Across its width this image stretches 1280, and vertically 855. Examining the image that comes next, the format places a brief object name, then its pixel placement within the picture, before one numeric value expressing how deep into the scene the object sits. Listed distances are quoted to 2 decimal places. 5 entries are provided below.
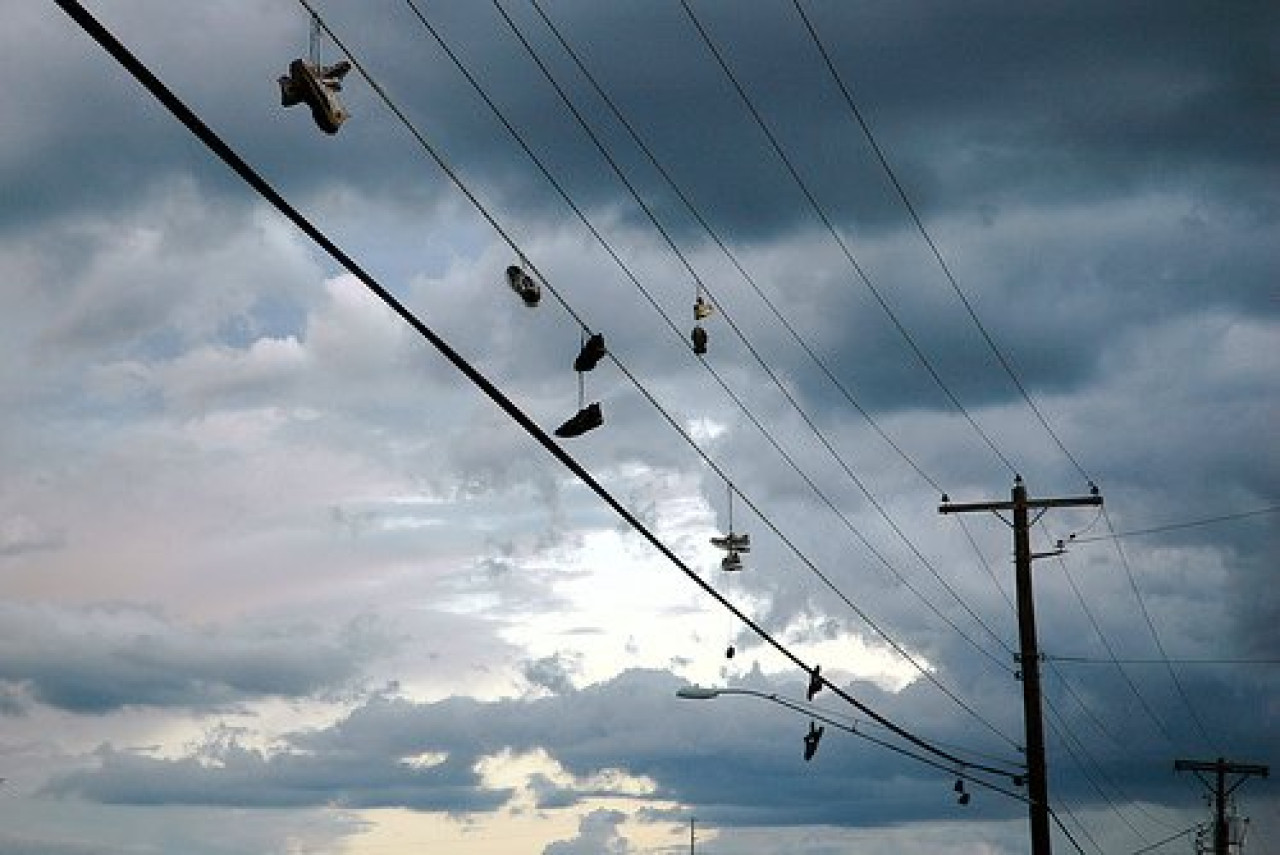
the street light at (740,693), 22.47
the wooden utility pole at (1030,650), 28.34
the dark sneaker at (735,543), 22.98
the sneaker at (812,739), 25.19
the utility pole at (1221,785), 50.89
